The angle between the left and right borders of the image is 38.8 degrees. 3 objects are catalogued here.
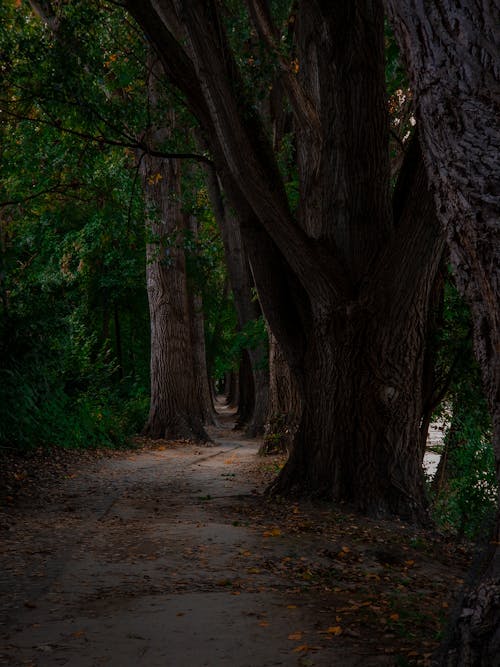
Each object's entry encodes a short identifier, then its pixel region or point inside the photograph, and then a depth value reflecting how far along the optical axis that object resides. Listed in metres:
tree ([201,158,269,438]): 20.25
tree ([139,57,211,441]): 17.95
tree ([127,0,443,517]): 8.02
